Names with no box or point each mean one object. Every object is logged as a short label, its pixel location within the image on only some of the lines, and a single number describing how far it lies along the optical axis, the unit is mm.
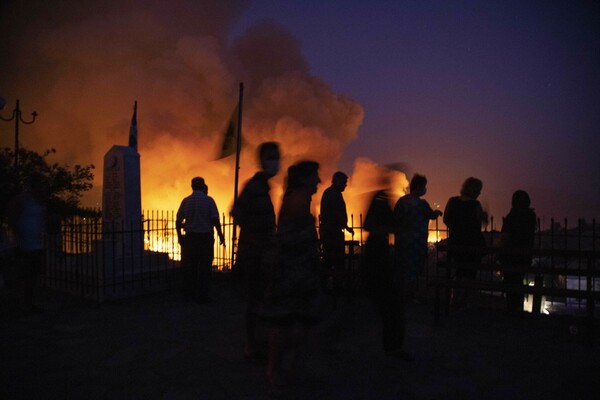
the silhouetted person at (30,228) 6582
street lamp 15307
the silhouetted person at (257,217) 4074
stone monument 10133
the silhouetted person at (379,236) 4453
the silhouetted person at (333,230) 7051
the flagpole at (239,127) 11826
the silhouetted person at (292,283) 3766
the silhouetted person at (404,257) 4629
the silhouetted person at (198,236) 7453
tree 15633
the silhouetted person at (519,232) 6711
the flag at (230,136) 12180
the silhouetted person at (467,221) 6766
